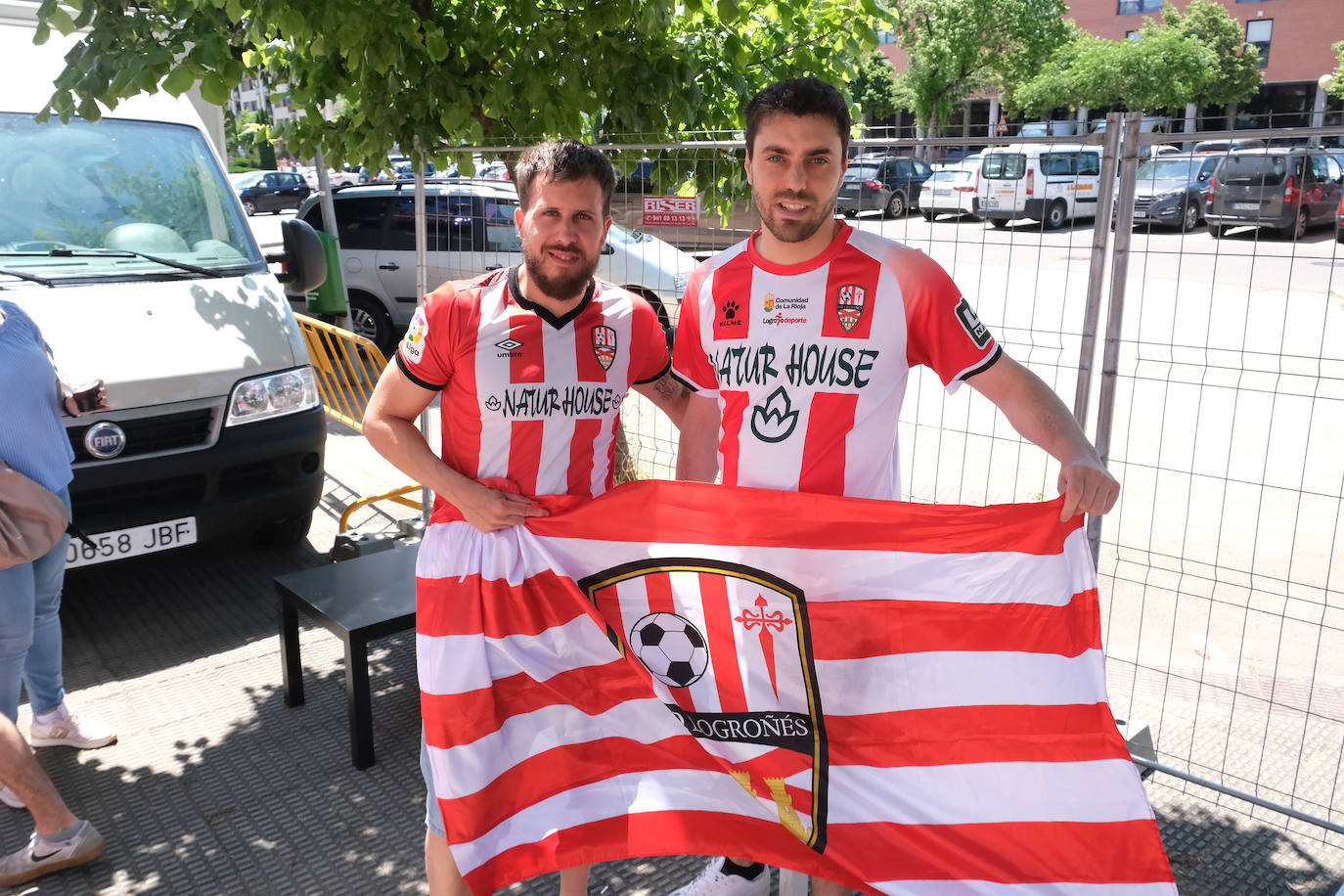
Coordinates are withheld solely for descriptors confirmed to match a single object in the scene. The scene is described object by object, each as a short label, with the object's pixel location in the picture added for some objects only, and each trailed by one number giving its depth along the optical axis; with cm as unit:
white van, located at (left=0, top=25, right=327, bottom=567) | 531
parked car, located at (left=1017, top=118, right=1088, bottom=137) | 3244
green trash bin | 1132
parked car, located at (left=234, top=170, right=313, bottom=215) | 3653
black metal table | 439
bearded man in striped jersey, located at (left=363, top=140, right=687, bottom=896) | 298
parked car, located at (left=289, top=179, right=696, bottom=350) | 564
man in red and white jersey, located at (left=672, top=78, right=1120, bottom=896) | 279
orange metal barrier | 748
